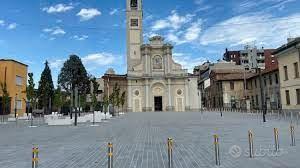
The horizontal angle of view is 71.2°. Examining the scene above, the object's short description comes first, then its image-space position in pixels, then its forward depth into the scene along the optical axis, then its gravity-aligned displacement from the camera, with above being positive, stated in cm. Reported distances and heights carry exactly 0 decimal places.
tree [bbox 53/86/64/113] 3617 +25
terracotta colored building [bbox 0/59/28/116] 3277 +320
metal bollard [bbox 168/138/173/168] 523 -137
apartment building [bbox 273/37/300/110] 2543 +300
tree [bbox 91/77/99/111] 3198 -2
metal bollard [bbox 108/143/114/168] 466 -122
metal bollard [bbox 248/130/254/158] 653 -174
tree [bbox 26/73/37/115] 2439 +138
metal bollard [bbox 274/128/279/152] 731 -171
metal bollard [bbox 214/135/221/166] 591 -172
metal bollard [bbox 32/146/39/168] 427 -119
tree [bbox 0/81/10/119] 2741 +43
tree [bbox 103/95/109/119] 3403 -39
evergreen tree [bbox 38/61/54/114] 4723 +311
